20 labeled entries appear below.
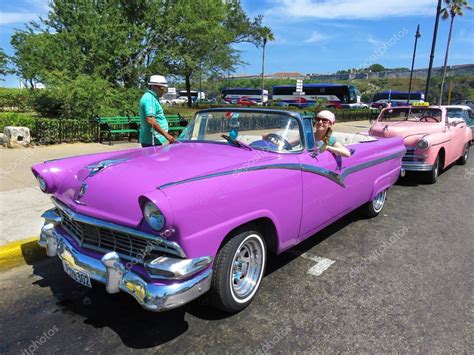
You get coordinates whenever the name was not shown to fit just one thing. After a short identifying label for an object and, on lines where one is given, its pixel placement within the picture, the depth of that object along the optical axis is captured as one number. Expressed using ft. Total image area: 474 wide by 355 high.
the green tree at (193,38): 58.75
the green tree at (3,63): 80.30
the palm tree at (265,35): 134.82
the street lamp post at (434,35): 58.23
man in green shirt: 16.97
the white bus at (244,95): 182.09
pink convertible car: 25.11
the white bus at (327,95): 147.64
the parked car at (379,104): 167.90
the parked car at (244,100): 166.26
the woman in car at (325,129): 13.87
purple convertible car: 8.28
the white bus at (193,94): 223.16
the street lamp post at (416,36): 92.12
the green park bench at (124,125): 37.65
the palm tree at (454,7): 100.98
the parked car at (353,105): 145.59
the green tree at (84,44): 46.37
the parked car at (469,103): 107.71
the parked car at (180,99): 185.91
